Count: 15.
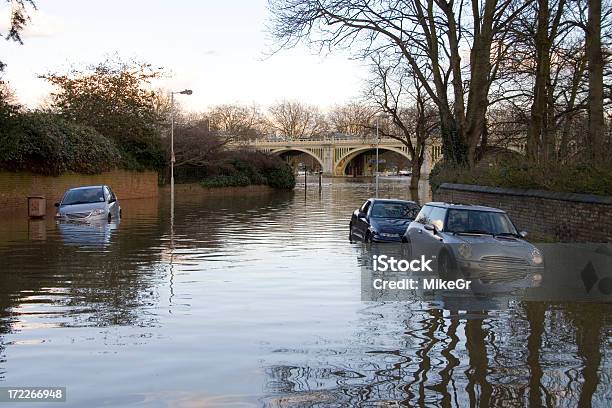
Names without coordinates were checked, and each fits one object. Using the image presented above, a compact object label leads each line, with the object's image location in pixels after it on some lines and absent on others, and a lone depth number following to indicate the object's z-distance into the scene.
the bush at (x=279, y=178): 68.06
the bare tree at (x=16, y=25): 22.53
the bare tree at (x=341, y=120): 124.14
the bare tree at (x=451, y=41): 27.81
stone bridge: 108.21
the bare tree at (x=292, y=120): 142.00
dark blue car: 18.31
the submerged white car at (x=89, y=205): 24.83
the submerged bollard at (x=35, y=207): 27.91
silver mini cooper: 11.98
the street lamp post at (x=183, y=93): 43.09
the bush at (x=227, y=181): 57.81
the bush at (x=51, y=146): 28.80
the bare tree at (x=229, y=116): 101.88
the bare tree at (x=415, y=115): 57.46
